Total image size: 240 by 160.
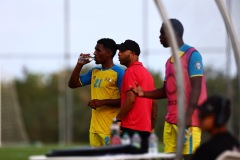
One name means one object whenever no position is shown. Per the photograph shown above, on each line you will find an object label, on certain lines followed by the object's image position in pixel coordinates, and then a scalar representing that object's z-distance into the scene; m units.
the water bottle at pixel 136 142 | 14.71
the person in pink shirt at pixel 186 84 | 17.08
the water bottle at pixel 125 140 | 15.37
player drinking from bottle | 21.83
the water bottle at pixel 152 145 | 15.30
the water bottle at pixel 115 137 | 15.11
